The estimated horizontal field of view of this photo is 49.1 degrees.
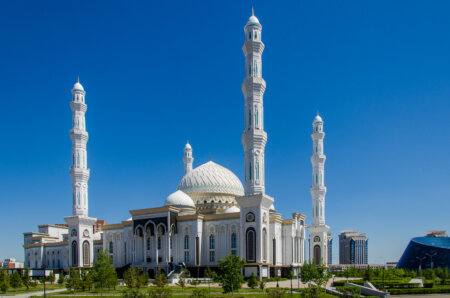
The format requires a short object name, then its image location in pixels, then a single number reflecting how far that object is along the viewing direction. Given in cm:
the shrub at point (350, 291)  3568
